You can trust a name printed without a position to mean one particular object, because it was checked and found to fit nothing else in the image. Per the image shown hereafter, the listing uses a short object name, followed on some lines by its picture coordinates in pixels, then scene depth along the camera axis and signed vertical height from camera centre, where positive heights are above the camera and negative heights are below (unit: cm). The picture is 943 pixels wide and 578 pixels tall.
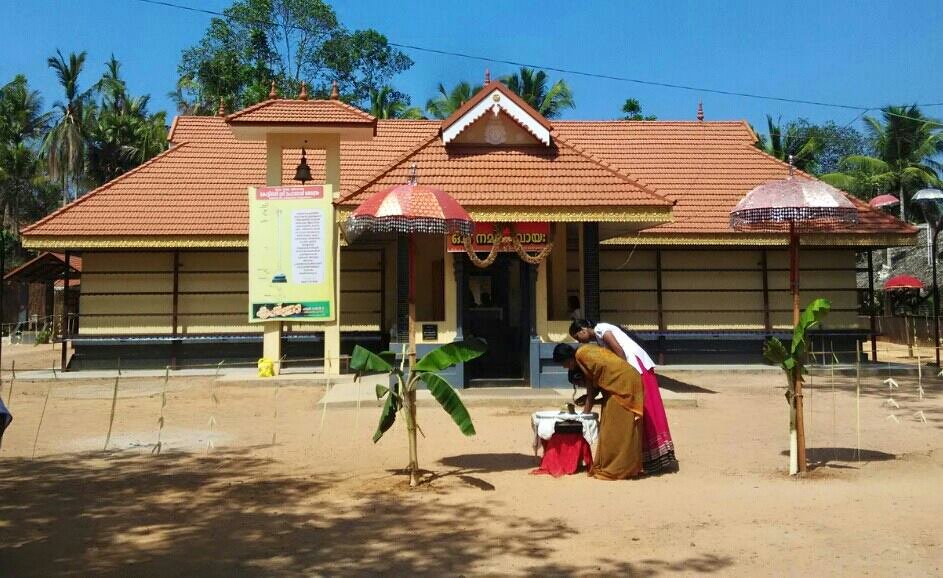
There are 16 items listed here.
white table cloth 720 -107
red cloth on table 721 -135
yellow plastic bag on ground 1505 -108
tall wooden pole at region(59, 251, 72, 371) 1673 -14
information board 1476 +118
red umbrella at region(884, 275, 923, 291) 2684 +103
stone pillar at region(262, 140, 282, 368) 1515 -22
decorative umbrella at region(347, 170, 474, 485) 782 +106
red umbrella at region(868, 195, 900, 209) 1799 +265
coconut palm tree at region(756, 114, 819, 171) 3528 +789
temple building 1397 +143
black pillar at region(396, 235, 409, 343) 1345 +44
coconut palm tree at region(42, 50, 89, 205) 4031 +930
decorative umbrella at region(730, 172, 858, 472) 793 +111
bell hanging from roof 1525 +286
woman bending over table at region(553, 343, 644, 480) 690 -88
